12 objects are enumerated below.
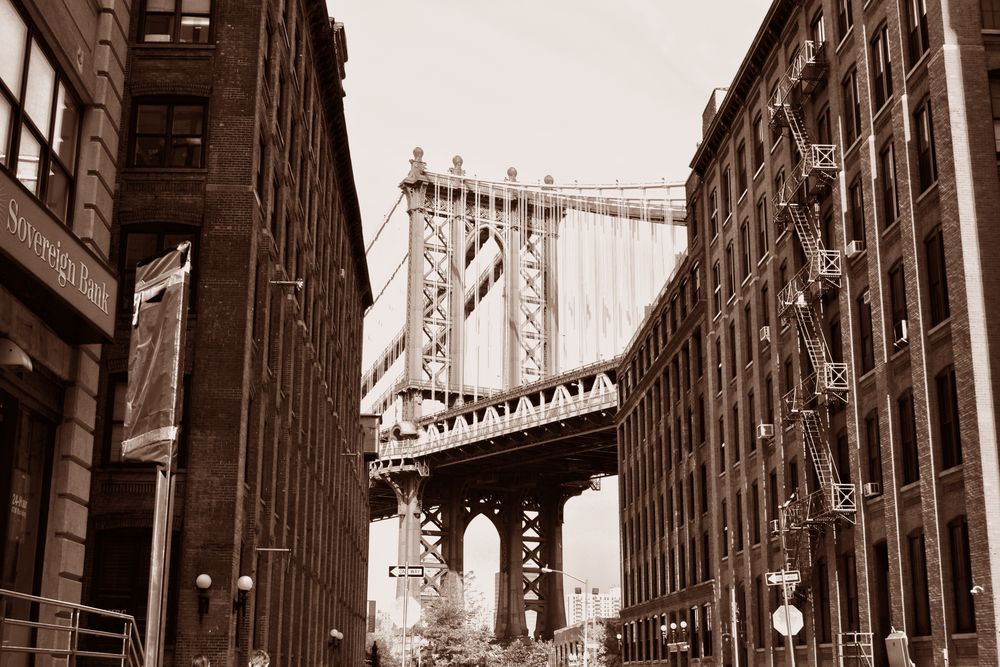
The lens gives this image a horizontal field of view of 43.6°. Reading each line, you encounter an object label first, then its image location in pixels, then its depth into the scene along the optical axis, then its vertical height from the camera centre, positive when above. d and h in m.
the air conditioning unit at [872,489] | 37.00 +5.57
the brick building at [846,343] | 31.11 +10.72
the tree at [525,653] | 109.00 +2.55
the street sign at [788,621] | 39.12 +1.92
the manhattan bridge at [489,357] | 108.19 +29.23
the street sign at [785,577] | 39.73 +3.28
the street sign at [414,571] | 45.41 +4.06
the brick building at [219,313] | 28.31 +9.15
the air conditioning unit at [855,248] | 38.97 +13.12
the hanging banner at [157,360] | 16.25 +4.11
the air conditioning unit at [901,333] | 34.38 +9.46
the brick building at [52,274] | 14.99 +4.83
